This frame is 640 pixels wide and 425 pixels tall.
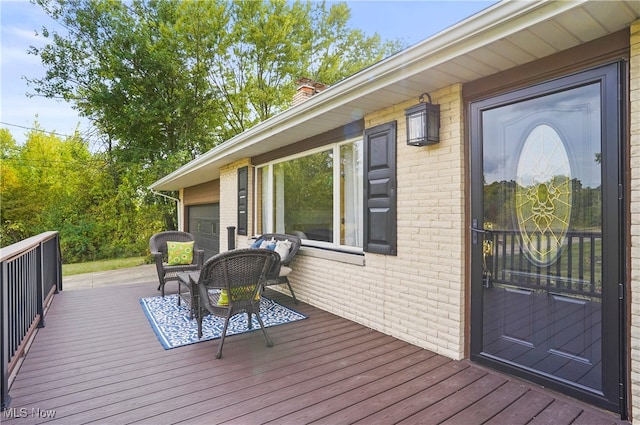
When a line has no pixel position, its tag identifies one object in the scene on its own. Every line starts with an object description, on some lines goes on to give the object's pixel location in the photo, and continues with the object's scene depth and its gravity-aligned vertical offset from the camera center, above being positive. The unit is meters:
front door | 2.07 -0.18
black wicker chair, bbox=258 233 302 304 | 4.42 -0.80
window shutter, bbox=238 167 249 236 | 6.58 +0.24
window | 4.25 +0.21
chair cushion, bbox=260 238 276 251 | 5.05 -0.52
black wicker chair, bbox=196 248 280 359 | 3.12 -0.66
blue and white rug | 3.46 -1.30
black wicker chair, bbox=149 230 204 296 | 5.30 -0.74
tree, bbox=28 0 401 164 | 12.81 +6.13
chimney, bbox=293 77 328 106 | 5.90 +2.13
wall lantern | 2.95 +0.76
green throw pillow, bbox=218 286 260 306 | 3.30 -0.87
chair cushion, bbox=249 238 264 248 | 5.45 -0.53
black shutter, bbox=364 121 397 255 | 3.45 +0.22
